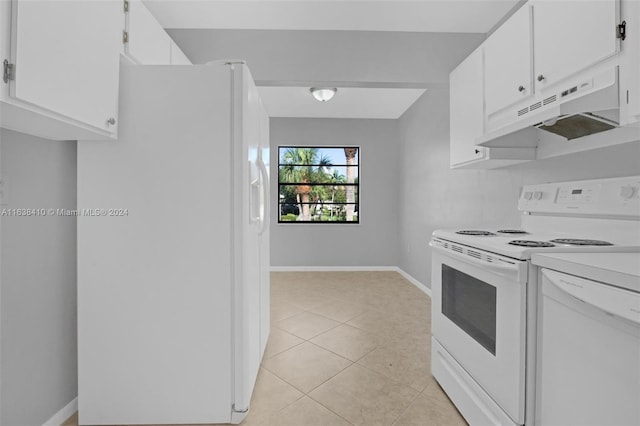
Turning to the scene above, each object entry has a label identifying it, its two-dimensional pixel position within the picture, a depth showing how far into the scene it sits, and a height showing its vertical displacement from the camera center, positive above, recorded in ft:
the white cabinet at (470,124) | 6.41 +2.08
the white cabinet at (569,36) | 3.99 +2.52
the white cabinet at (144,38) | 5.32 +3.25
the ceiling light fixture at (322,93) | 12.35 +4.72
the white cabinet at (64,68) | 3.24 +1.73
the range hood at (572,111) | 3.99 +1.44
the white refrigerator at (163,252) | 4.94 -0.65
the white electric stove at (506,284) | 3.80 -1.05
